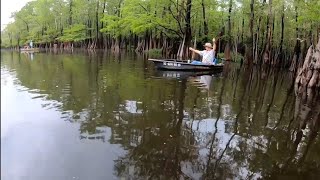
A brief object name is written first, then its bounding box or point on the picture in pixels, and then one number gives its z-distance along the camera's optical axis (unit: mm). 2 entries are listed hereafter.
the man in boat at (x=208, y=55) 13458
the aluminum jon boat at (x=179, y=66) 12677
